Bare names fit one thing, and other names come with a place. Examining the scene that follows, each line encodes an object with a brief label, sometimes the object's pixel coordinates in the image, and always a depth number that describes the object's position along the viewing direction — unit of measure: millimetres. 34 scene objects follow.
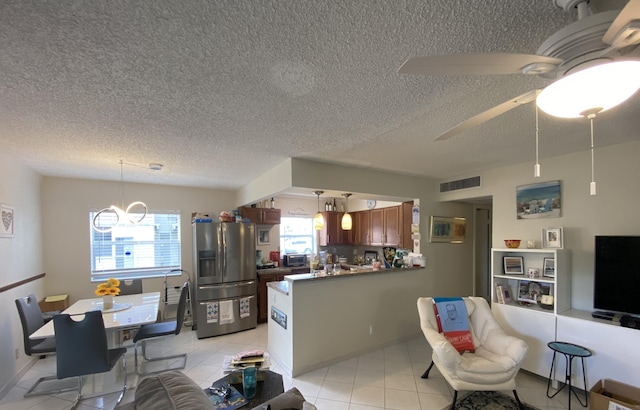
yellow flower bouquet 3186
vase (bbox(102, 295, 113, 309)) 3260
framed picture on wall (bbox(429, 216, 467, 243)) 4523
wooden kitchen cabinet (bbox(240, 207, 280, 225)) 5473
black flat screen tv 2477
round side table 2469
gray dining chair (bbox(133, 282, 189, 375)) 3268
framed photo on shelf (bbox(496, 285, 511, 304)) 3295
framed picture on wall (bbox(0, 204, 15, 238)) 2826
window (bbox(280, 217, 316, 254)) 6266
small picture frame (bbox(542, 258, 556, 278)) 3078
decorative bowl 3288
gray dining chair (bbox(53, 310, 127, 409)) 2443
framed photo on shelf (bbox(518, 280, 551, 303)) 3140
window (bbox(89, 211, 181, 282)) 4551
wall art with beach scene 3230
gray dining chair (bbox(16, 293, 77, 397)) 2721
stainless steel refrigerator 4348
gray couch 1064
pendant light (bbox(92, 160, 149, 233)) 3141
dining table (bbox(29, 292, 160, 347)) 2719
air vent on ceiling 4102
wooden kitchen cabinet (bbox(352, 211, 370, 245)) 6000
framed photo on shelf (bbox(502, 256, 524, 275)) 3377
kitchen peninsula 3129
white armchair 2350
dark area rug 2475
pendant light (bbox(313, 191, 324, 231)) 4495
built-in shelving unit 2846
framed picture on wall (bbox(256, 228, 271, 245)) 5832
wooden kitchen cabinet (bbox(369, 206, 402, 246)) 5096
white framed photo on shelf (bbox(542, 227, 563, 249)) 3064
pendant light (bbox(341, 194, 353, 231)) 4970
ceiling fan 850
